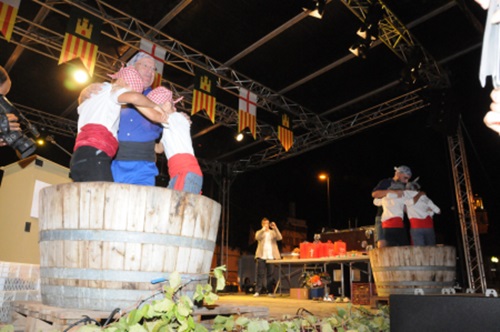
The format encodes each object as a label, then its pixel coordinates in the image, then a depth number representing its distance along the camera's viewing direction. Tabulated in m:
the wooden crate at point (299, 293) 8.84
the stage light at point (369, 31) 7.61
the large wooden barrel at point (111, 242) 1.76
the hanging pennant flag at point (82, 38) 7.11
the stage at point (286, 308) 4.62
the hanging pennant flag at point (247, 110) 10.14
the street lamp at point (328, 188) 17.17
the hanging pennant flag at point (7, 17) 6.38
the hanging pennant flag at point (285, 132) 11.07
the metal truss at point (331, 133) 10.77
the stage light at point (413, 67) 8.48
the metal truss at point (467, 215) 8.77
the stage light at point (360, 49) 7.88
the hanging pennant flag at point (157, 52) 8.17
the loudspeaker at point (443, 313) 1.58
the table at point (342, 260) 7.66
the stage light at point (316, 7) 6.93
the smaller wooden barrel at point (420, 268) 4.40
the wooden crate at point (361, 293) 7.32
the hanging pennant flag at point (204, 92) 9.08
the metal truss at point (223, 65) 7.81
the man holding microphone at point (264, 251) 10.45
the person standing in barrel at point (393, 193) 5.08
